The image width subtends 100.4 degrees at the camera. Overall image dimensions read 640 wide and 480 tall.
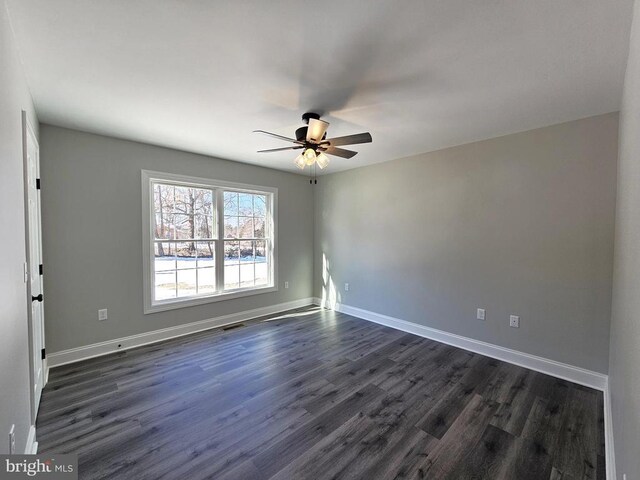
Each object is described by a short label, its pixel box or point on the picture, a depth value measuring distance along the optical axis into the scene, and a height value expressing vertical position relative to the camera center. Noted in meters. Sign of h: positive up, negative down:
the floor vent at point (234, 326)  3.91 -1.40
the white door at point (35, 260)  1.83 -0.24
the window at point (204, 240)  3.49 -0.11
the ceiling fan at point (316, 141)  2.25 +0.81
